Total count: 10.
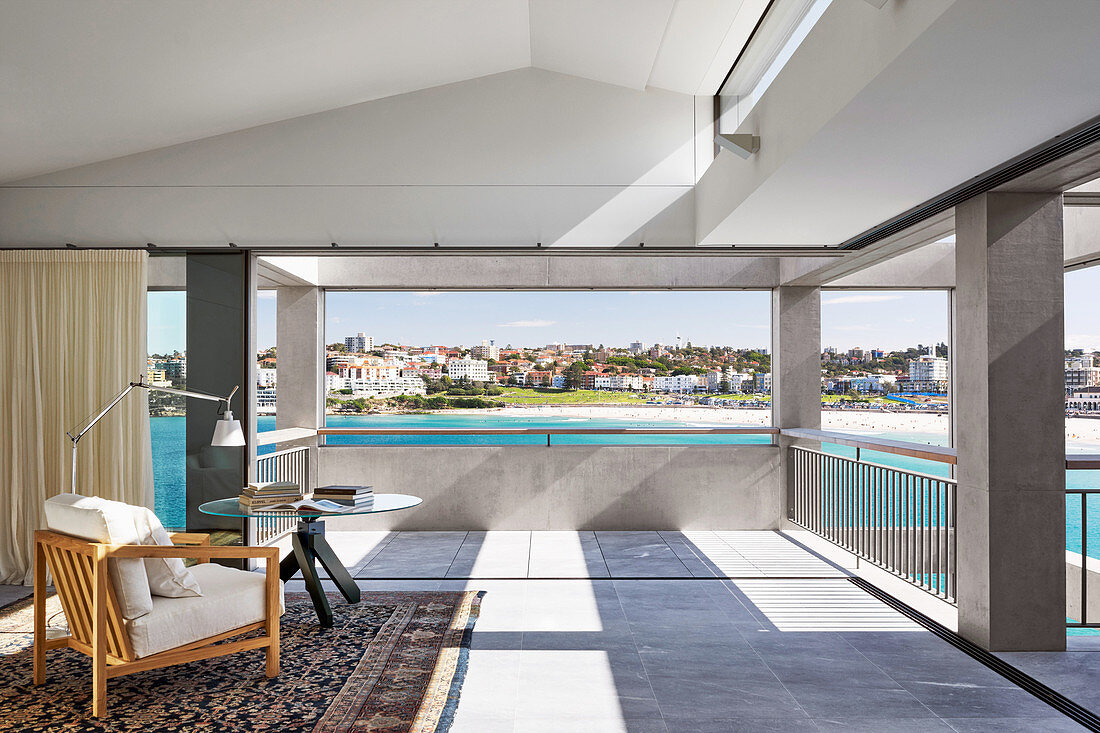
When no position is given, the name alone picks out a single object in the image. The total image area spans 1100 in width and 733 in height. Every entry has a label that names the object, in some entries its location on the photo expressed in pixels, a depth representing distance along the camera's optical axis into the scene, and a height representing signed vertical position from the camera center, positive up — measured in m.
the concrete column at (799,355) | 6.79 +0.12
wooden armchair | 2.88 -1.00
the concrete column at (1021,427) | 3.56 -0.29
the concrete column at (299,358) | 7.01 +0.10
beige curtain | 4.89 +0.00
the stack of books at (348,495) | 4.15 -0.73
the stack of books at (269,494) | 4.09 -0.71
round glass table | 3.95 -1.02
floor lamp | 4.17 -0.36
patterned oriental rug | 2.81 -1.36
